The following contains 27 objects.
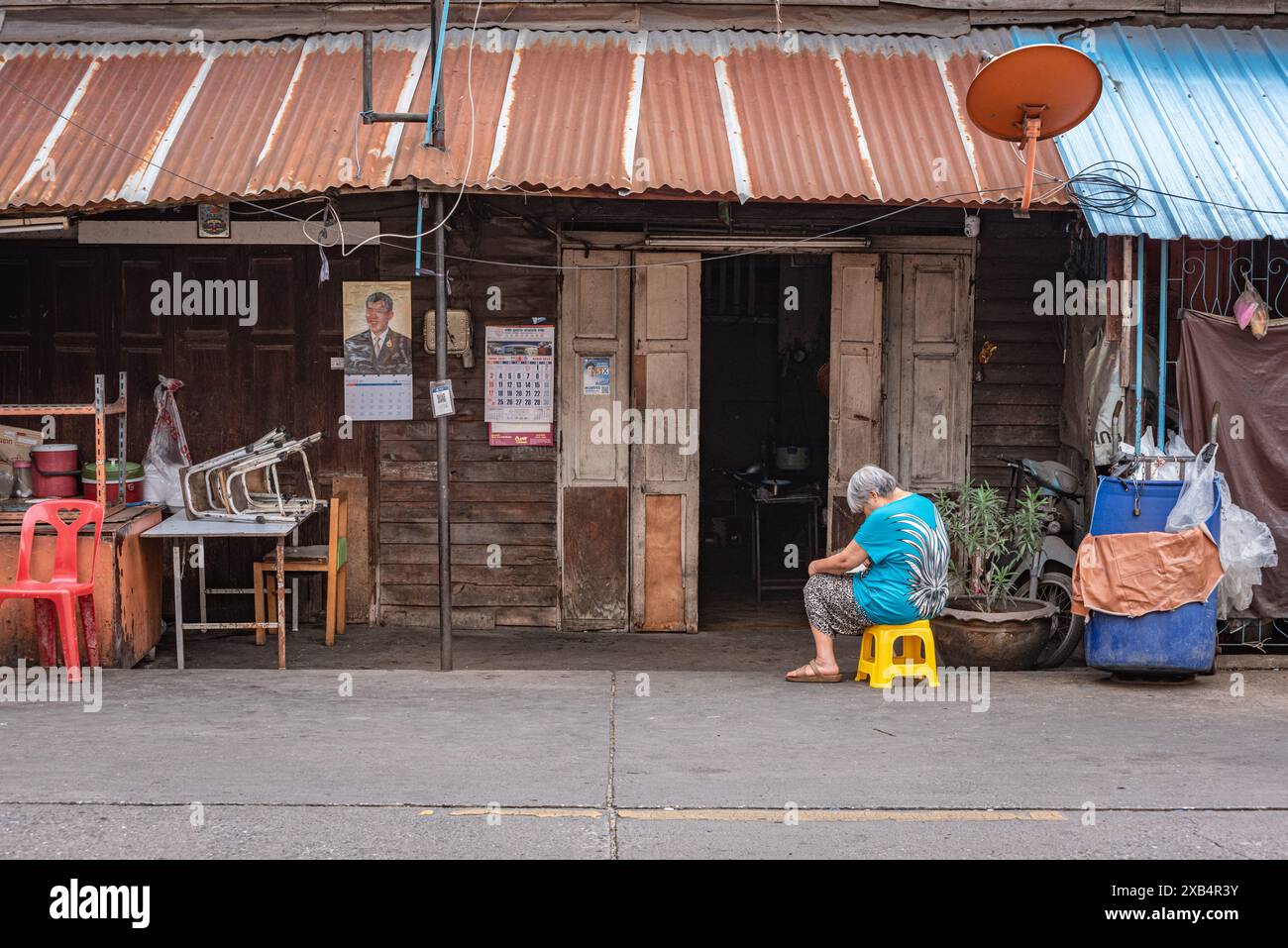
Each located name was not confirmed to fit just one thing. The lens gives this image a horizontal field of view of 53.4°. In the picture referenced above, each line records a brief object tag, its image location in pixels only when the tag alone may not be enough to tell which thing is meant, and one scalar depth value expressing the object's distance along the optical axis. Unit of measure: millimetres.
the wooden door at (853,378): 9633
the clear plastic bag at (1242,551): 7883
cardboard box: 8617
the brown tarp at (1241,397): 8102
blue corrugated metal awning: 7762
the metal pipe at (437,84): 7864
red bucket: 8391
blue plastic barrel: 7660
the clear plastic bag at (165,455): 9133
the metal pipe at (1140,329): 7832
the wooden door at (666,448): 9617
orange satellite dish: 7223
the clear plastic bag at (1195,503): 7617
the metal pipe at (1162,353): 8078
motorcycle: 8562
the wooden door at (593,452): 9609
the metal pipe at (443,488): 7703
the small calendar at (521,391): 9641
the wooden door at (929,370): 9648
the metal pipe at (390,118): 7801
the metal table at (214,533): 8016
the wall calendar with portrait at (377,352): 9578
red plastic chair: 7586
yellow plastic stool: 7656
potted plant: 8094
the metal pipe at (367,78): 7944
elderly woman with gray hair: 7523
